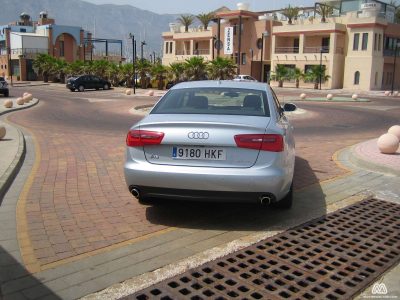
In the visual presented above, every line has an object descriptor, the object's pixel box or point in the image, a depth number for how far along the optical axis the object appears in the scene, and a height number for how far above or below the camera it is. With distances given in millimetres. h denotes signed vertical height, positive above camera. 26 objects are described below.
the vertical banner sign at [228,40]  49594 +2812
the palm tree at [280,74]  55278 -851
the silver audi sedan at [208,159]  4766 -977
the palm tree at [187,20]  72062 +6983
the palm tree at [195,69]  42688 -344
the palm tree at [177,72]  43988 -678
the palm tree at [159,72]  46719 -779
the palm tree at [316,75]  51125 -820
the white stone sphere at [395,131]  10555 -1410
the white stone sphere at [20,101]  23922 -2030
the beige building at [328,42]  50594 +3015
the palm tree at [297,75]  53125 -888
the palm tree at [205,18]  68375 +6946
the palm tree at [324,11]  54672 +6850
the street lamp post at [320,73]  50591 -655
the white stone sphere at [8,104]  21781 -1985
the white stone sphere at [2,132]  10709 -1624
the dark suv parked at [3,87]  31652 -1741
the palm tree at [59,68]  59700 -693
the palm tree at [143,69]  48062 -505
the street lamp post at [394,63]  51988 +605
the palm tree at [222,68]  41656 -215
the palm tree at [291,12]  60875 +7191
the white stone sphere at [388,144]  9055 -1462
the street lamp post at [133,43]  41625 +1883
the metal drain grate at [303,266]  3666 -1775
